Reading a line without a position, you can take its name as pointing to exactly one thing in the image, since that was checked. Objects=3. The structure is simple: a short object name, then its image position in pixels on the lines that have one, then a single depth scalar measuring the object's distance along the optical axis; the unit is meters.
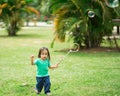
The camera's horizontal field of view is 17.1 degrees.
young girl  7.47
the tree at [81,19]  14.98
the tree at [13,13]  26.01
